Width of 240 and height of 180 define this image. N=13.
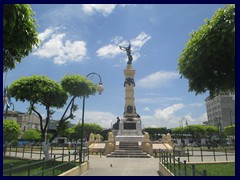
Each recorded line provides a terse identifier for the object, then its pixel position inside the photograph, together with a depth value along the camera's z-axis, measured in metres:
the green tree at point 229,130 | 49.72
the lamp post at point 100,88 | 17.21
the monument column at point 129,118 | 35.13
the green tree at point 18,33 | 6.62
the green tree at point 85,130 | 65.51
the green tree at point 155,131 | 76.25
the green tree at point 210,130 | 67.94
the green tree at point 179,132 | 70.36
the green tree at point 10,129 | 34.28
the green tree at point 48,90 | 18.12
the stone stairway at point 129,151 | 25.90
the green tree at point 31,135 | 56.39
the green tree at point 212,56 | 8.78
